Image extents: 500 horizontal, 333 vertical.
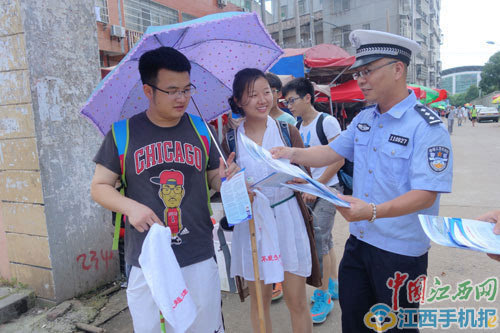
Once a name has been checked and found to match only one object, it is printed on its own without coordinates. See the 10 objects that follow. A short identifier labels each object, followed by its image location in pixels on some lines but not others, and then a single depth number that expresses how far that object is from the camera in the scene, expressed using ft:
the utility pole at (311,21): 94.03
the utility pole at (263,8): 55.67
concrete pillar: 9.87
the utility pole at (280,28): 76.98
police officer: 5.28
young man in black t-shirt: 5.62
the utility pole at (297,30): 71.66
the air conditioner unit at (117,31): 43.27
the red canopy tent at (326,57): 25.32
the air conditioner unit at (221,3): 61.16
